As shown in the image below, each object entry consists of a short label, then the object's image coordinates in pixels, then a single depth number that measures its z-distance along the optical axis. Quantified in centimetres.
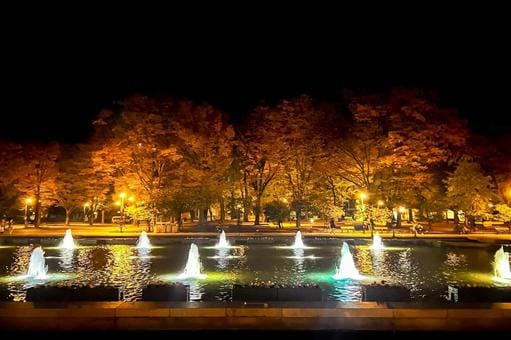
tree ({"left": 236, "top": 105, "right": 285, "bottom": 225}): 4981
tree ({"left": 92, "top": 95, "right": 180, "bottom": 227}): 4578
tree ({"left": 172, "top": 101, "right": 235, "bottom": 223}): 4700
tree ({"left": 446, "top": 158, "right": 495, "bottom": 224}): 4584
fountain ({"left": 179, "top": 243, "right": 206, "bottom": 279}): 1894
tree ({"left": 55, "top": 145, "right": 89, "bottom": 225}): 5678
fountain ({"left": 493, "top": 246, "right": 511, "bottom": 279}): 1905
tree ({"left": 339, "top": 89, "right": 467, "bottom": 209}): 4412
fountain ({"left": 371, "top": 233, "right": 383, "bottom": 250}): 3178
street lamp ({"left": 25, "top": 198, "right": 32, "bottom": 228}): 5312
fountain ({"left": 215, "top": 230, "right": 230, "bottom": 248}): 3247
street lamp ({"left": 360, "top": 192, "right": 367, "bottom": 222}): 4444
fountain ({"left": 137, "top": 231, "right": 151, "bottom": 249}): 3177
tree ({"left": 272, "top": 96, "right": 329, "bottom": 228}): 4944
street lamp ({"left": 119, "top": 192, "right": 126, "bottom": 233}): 4963
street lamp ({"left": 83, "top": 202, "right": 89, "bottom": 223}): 7162
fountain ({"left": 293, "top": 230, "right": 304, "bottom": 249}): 3222
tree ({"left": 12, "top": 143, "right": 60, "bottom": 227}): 5241
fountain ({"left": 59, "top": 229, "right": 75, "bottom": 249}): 3114
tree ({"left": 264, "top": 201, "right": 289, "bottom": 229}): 5521
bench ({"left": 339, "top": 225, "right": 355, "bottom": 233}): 4724
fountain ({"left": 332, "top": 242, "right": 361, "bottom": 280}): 1899
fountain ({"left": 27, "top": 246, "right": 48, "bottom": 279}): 1894
